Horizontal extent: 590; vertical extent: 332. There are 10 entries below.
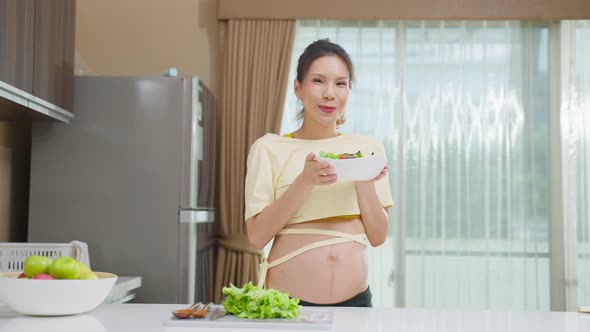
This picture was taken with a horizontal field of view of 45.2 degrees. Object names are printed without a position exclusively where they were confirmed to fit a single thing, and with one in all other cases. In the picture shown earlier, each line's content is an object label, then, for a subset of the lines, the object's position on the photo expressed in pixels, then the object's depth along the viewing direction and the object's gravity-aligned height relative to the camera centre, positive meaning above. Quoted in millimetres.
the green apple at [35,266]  1426 -143
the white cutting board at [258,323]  1271 -227
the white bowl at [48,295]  1367 -192
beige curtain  3852 +534
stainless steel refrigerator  3055 +71
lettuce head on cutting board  1328 -199
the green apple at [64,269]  1397 -145
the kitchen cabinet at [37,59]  2334 +501
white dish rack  2658 -210
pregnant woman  1810 -25
